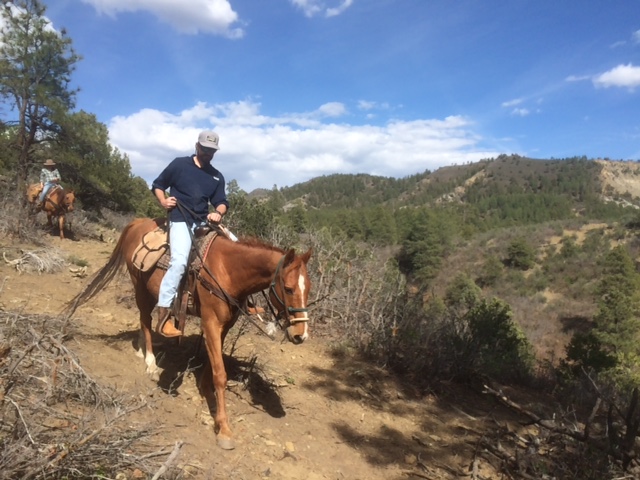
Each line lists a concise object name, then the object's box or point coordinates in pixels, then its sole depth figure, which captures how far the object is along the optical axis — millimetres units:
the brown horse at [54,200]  11383
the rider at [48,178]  11367
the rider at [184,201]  4469
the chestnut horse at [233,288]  3922
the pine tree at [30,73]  12227
